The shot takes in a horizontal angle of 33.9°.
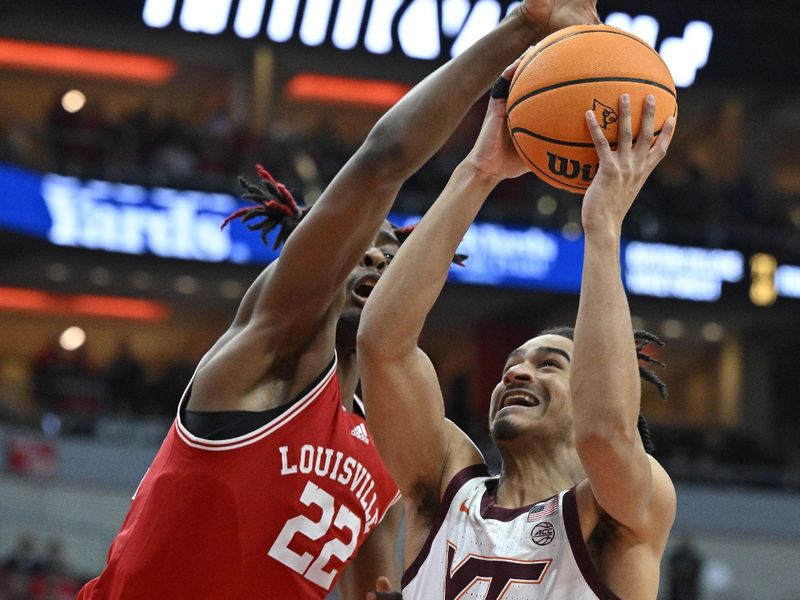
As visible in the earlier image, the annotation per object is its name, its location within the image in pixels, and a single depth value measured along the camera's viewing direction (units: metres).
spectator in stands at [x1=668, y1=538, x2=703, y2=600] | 14.88
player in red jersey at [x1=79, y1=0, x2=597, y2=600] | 3.53
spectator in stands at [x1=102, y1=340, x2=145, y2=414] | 17.59
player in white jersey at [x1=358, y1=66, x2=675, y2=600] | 3.12
